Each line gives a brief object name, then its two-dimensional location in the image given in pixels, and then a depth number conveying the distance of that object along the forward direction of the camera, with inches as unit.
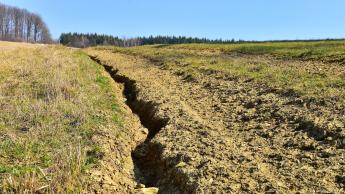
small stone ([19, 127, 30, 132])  343.0
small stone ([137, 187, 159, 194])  268.1
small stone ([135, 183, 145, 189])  277.3
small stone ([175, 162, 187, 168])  286.5
